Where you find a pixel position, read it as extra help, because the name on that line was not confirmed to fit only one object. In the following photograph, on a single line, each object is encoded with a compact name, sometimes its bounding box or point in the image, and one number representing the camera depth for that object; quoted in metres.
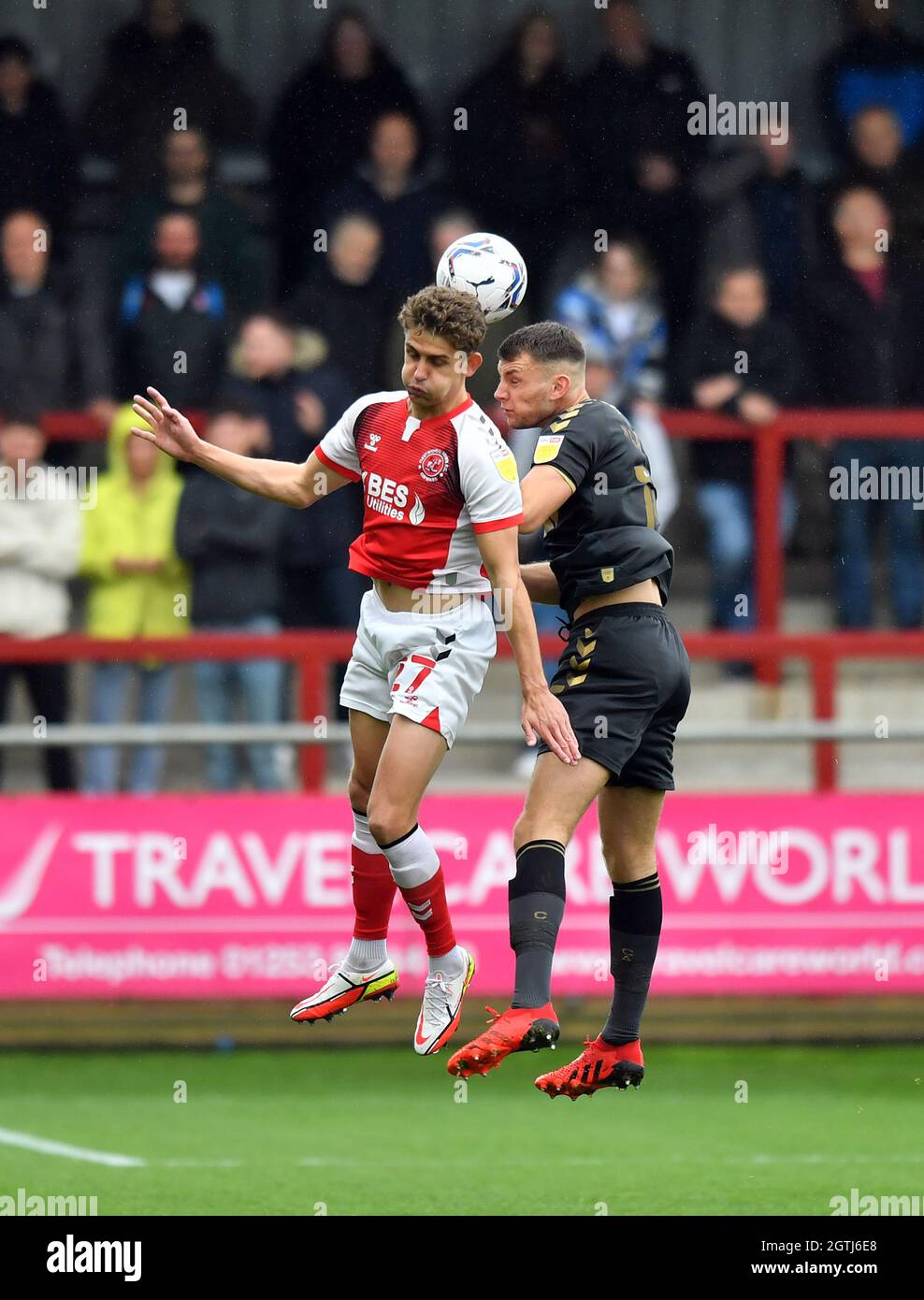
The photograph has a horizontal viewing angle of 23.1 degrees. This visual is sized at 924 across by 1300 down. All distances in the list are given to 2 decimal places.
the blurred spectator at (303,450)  11.16
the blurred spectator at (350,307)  11.68
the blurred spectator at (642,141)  12.45
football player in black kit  6.06
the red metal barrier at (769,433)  11.70
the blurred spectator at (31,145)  12.67
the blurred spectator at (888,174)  12.71
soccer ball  6.15
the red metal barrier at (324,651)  10.66
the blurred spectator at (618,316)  11.49
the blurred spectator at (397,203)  11.91
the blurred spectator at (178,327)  11.61
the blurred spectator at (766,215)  12.39
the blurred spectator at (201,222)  12.01
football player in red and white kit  5.84
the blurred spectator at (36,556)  10.70
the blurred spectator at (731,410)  11.70
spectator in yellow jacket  10.77
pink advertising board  10.48
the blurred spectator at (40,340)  11.65
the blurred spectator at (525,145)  12.41
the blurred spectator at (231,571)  10.77
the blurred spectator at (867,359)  11.83
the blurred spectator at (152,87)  12.52
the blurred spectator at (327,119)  12.40
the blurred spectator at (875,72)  12.84
